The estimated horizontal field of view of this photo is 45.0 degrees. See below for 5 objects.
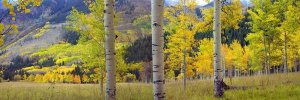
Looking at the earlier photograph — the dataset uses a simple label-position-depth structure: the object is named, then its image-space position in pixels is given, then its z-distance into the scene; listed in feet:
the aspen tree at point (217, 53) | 41.32
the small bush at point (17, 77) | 442.91
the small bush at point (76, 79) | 374.02
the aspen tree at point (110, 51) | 31.58
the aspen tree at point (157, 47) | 24.59
